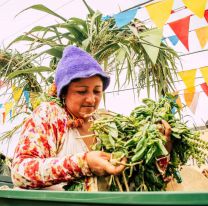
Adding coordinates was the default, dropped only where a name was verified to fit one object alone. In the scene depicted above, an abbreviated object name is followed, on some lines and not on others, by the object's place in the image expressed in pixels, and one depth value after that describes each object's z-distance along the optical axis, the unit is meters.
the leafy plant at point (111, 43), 2.65
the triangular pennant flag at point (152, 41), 2.53
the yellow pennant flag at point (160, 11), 2.99
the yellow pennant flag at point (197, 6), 2.92
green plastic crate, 0.78
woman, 1.22
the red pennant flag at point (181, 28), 3.37
